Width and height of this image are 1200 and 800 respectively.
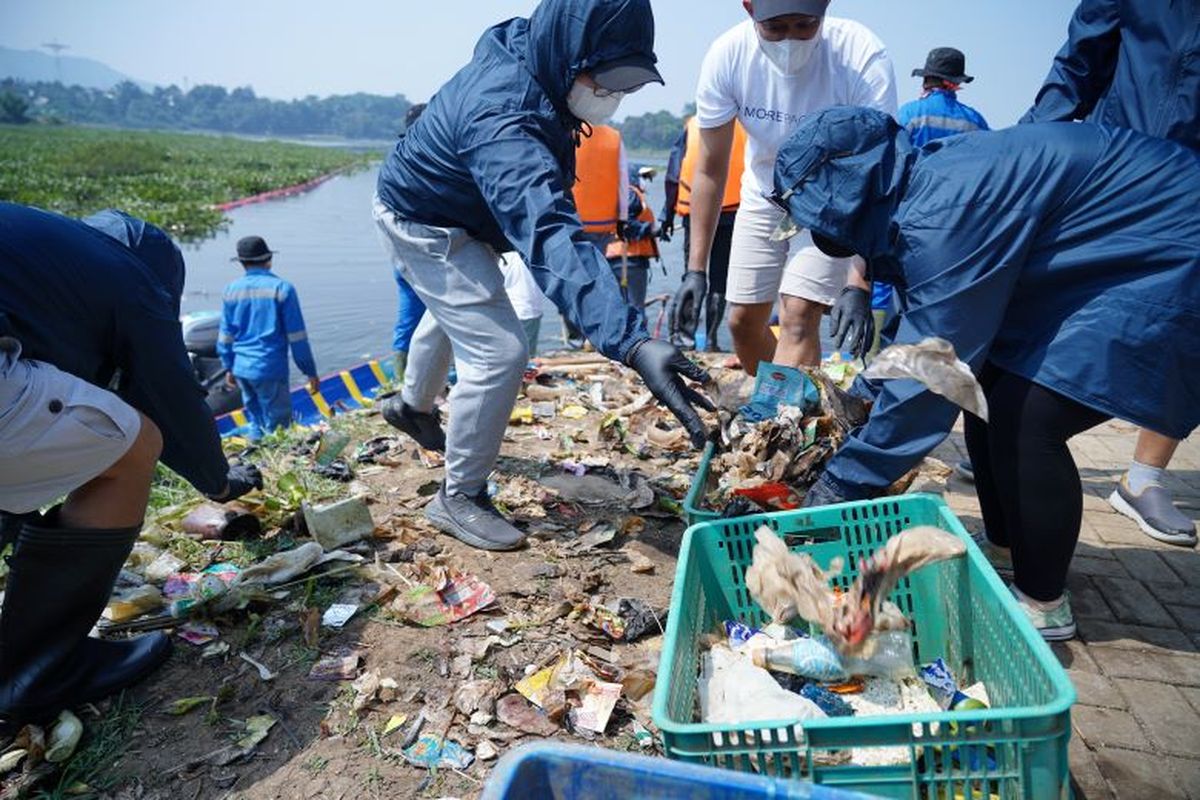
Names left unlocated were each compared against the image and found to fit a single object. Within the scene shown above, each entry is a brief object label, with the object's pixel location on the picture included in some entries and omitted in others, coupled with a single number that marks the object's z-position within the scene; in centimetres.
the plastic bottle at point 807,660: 175
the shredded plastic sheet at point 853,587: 170
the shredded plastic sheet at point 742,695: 154
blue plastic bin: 105
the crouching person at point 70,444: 187
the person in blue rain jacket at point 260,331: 630
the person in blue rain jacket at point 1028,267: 193
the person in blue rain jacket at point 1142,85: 217
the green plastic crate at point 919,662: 122
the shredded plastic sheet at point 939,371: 186
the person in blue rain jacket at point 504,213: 212
